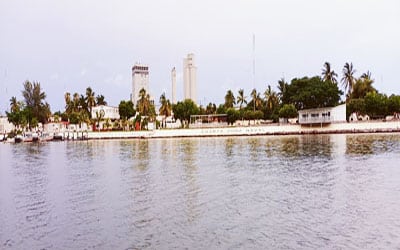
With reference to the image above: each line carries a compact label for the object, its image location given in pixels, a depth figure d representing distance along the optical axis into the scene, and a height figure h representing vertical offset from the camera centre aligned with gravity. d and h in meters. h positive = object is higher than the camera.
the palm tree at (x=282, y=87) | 126.54 +9.75
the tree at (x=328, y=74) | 123.88 +12.75
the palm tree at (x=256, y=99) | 132.00 +6.48
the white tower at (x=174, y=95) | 199.48 +12.14
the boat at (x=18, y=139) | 124.19 -4.12
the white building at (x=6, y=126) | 152.75 -0.49
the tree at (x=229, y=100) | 140.19 +6.68
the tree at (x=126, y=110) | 134.25 +3.86
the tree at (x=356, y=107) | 104.06 +2.85
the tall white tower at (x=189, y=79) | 195.38 +18.87
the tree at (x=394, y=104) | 101.59 +3.25
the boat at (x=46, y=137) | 127.99 -3.86
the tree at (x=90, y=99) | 152.88 +8.39
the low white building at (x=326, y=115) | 105.06 +1.00
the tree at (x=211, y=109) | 141.80 +3.98
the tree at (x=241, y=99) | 141.75 +6.99
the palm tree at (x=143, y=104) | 138.75 +5.78
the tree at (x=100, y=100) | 161.62 +8.56
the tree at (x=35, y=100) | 148.62 +8.21
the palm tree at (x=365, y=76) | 119.72 +11.66
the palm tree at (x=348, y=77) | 116.31 +11.17
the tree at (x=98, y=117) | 133.18 +1.83
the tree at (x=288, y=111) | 112.94 +2.24
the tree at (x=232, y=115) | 124.12 +1.64
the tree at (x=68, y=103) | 150.00 +6.99
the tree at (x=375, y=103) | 100.56 +3.48
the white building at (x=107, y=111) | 148.88 +4.07
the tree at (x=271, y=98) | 129.62 +6.52
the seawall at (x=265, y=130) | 102.94 -2.64
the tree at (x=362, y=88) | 112.41 +7.91
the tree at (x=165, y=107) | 143.55 +4.89
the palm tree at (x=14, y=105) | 147.39 +6.58
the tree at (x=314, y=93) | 110.44 +6.57
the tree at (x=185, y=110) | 130.88 +3.49
